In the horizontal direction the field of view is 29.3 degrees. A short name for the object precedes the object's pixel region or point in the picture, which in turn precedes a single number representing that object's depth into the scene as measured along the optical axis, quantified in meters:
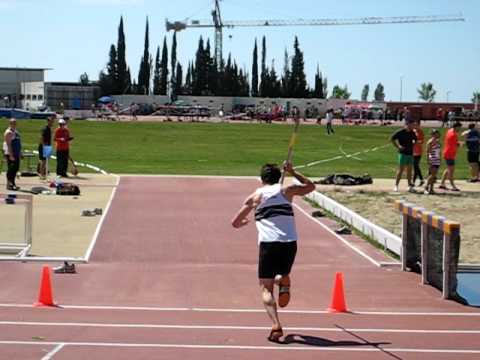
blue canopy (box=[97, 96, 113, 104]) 106.19
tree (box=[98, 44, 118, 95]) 123.94
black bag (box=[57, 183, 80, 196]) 23.36
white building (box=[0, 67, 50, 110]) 119.39
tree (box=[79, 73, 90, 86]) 129.66
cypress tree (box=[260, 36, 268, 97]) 134.75
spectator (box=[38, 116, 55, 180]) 26.80
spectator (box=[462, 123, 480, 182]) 28.03
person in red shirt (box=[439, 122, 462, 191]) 25.50
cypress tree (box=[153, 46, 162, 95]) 132.25
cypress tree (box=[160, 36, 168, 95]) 132.25
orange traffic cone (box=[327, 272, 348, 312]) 11.40
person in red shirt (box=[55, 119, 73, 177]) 27.20
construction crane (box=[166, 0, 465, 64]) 163.00
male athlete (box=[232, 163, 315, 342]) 9.65
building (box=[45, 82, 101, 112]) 110.25
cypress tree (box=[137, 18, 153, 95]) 129.75
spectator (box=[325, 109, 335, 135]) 58.47
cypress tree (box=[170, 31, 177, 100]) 133.75
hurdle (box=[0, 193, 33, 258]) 15.42
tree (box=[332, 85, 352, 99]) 192.05
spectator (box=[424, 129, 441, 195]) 24.12
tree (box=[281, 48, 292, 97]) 131.75
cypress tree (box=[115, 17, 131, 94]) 124.50
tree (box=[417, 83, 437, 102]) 187.75
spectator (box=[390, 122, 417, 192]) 24.09
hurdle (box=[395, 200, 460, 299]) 12.28
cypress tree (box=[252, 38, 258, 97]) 137.00
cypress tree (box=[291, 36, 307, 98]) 131.75
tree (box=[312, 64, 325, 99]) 135.75
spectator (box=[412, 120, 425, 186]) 25.69
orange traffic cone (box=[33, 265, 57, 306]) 11.37
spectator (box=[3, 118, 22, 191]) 22.94
